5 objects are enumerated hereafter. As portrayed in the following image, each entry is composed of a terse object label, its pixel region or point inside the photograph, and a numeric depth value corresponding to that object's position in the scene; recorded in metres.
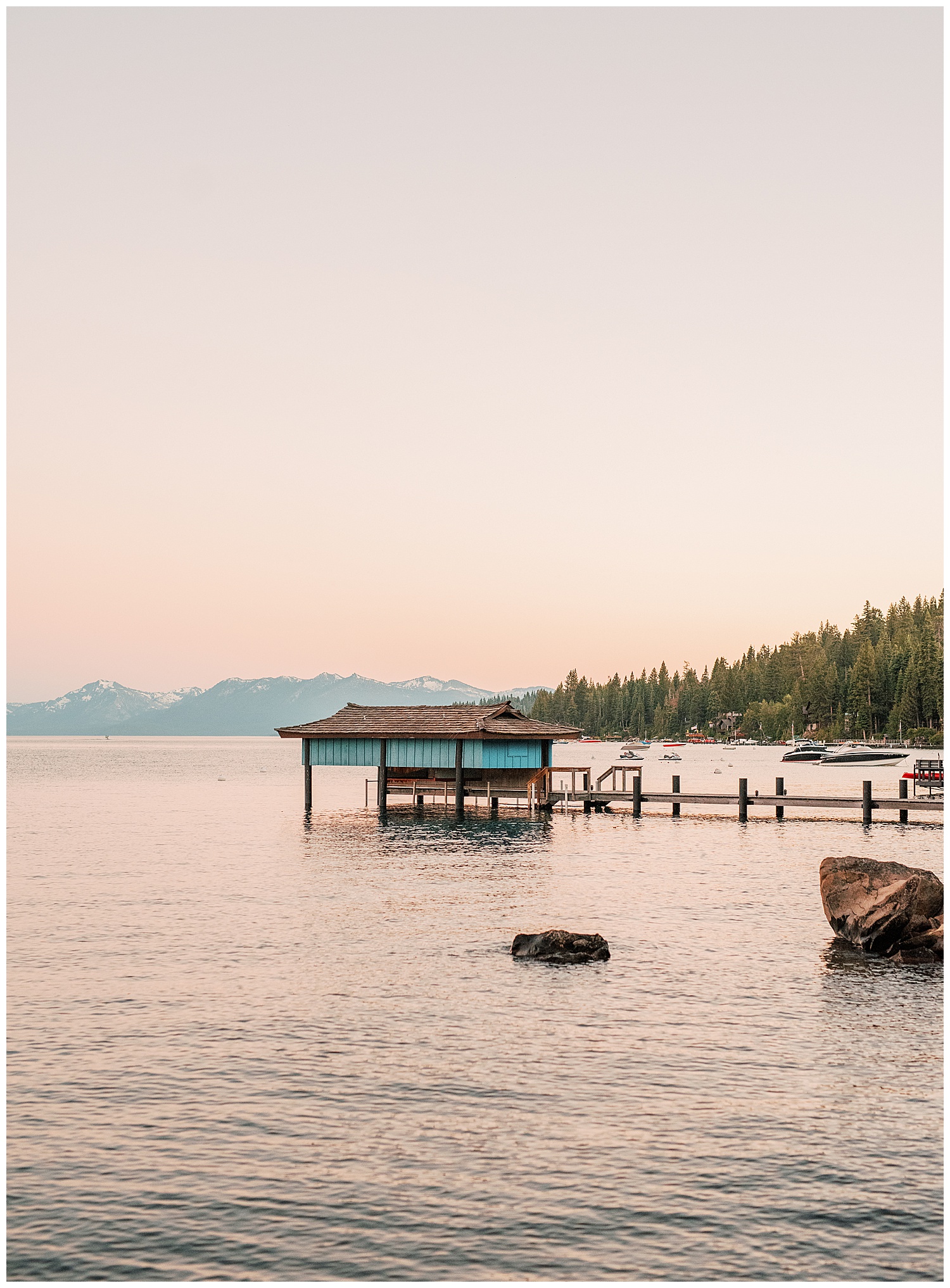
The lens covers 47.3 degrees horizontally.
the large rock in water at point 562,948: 28.16
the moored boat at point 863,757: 163.75
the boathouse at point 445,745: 66.62
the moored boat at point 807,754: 172.75
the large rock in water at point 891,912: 29.08
